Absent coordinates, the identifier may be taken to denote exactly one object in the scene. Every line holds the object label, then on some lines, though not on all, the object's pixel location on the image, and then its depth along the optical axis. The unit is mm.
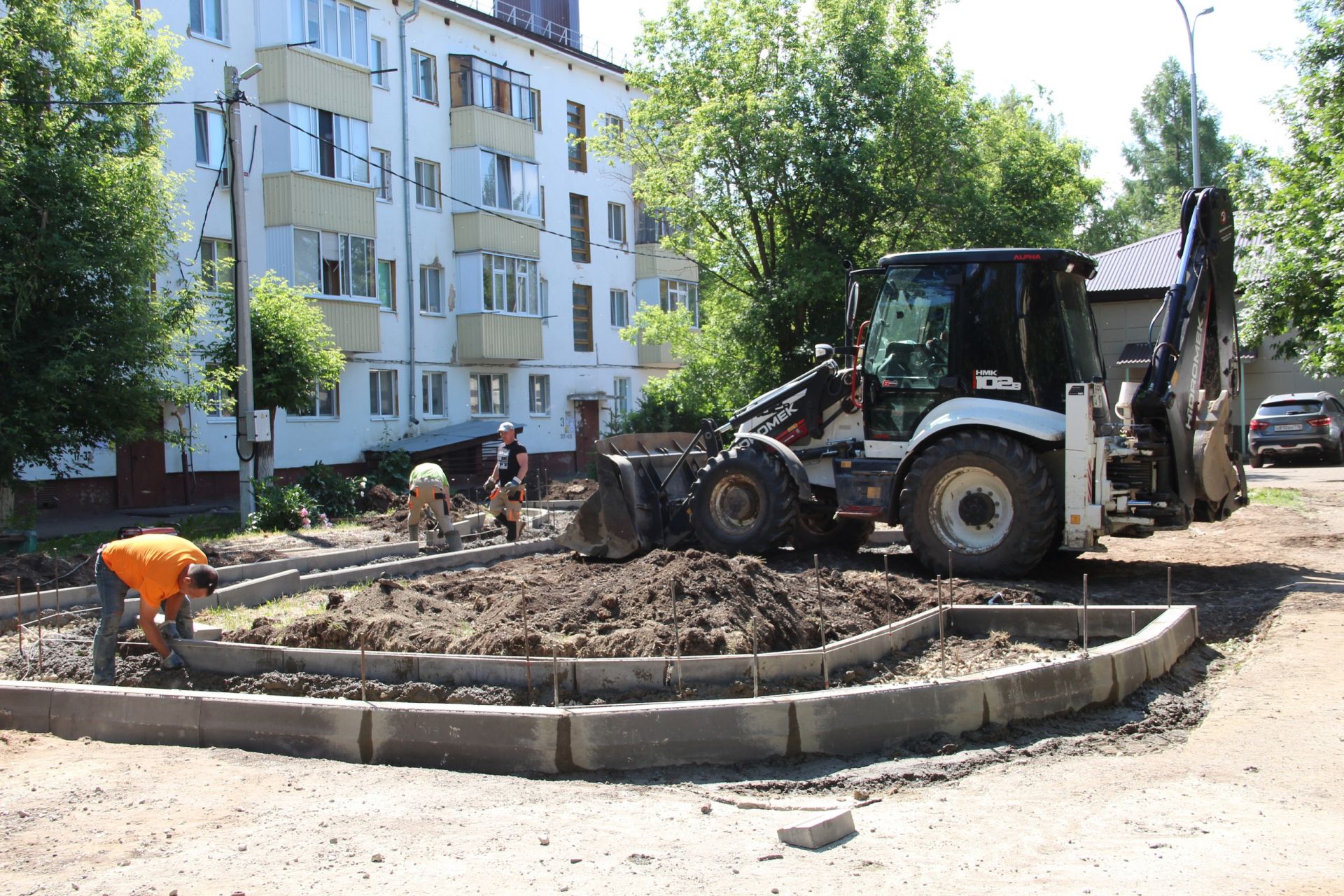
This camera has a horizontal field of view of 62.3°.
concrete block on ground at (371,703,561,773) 5453
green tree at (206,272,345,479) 19156
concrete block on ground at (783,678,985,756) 5523
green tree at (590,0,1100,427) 24750
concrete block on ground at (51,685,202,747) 6086
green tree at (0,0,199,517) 14797
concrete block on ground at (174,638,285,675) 6867
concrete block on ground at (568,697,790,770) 5438
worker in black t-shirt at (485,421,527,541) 13773
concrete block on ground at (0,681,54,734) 6422
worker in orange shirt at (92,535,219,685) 7074
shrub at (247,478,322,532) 17312
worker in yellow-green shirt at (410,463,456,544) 13117
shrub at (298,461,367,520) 19312
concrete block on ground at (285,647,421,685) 6512
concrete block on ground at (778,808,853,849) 4324
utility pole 16750
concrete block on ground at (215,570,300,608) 9797
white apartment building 23344
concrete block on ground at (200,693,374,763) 5750
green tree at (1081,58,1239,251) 53094
